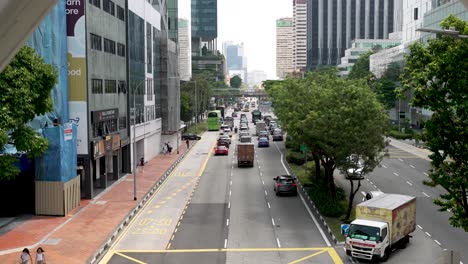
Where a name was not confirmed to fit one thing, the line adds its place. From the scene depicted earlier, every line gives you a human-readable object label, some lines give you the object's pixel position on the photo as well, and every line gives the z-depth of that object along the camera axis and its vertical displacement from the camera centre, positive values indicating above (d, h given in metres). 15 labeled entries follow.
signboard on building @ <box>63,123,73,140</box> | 39.75 -2.40
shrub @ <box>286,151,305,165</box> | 65.06 -7.08
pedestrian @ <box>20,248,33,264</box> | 26.67 -7.30
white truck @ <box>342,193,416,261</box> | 28.38 -6.69
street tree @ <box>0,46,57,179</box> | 26.96 -0.14
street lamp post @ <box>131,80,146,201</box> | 44.44 -4.44
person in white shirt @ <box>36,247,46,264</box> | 26.67 -7.25
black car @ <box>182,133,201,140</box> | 96.69 -6.78
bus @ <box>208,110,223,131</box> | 116.94 -5.13
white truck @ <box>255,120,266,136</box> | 104.06 -5.54
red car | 76.31 -7.16
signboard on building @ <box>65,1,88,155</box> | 43.50 +2.38
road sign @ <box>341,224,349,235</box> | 30.69 -7.12
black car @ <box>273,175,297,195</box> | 46.88 -7.24
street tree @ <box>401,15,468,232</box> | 19.00 -0.47
